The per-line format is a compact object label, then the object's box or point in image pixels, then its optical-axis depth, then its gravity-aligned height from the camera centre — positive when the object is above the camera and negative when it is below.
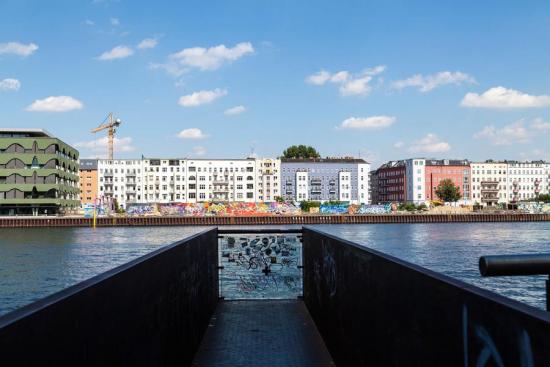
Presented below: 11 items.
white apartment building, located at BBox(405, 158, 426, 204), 190.25 +7.40
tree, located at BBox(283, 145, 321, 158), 196.25 +17.55
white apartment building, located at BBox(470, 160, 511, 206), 199.38 +5.28
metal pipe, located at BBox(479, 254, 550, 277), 2.69 -0.26
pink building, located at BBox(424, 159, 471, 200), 192.12 +9.68
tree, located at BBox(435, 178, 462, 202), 178.75 +4.24
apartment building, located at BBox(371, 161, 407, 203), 196.21 +7.33
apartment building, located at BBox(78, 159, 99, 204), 186.62 +7.52
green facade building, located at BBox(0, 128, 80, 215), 109.12 +6.12
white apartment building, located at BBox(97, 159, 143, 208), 178.75 +8.14
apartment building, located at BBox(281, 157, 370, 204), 182.88 +7.87
